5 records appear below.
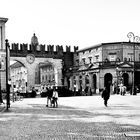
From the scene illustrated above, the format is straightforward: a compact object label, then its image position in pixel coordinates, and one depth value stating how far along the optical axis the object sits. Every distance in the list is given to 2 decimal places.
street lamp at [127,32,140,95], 39.78
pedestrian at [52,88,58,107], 22.85
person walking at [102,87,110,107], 22.94
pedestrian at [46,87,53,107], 24.03
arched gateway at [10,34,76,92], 57.06
